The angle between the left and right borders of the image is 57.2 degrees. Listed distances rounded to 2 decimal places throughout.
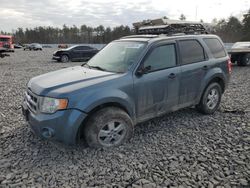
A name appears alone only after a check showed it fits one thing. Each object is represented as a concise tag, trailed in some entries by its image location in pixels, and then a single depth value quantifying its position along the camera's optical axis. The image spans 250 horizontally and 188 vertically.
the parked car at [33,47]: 47.38
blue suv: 3.27
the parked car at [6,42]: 31.92
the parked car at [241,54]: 14.34
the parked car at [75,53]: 18.52
